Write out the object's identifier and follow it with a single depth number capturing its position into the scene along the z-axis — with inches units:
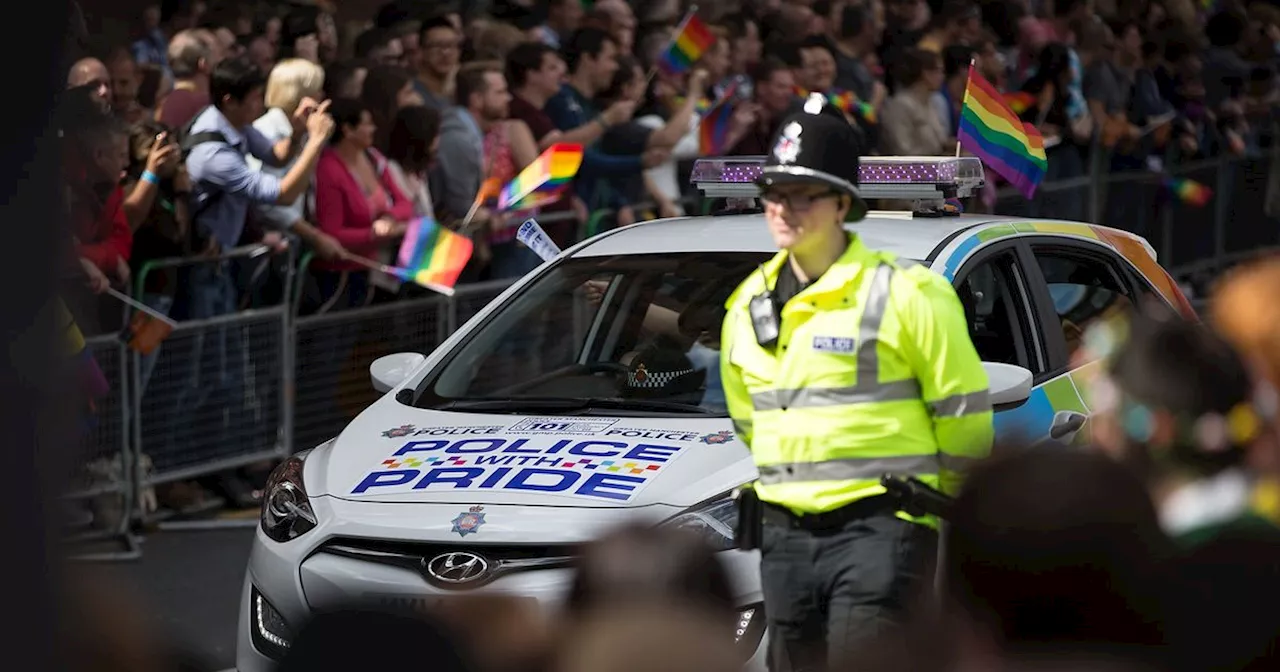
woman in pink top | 757.9
